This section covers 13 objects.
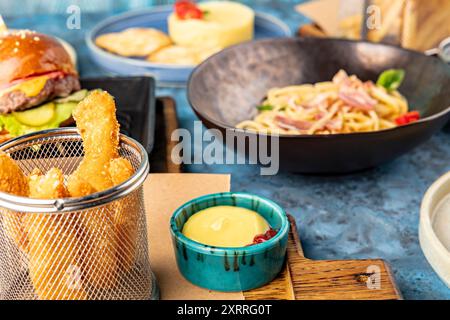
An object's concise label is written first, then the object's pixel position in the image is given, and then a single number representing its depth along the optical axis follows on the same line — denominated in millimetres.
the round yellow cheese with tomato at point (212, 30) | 1151
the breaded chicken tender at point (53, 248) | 586
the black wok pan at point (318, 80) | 765
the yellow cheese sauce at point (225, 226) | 665
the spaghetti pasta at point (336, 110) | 845
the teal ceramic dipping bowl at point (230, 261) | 643
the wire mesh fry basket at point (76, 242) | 585
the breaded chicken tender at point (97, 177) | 596
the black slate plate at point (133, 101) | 868
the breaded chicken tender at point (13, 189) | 595
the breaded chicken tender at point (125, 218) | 605
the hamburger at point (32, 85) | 838
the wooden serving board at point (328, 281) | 638
